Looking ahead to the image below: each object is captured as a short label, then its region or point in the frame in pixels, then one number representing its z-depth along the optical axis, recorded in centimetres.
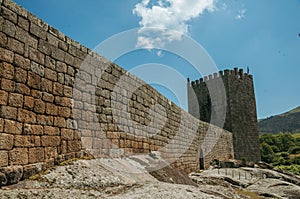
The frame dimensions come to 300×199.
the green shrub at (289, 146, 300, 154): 4022
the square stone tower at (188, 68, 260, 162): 2498
